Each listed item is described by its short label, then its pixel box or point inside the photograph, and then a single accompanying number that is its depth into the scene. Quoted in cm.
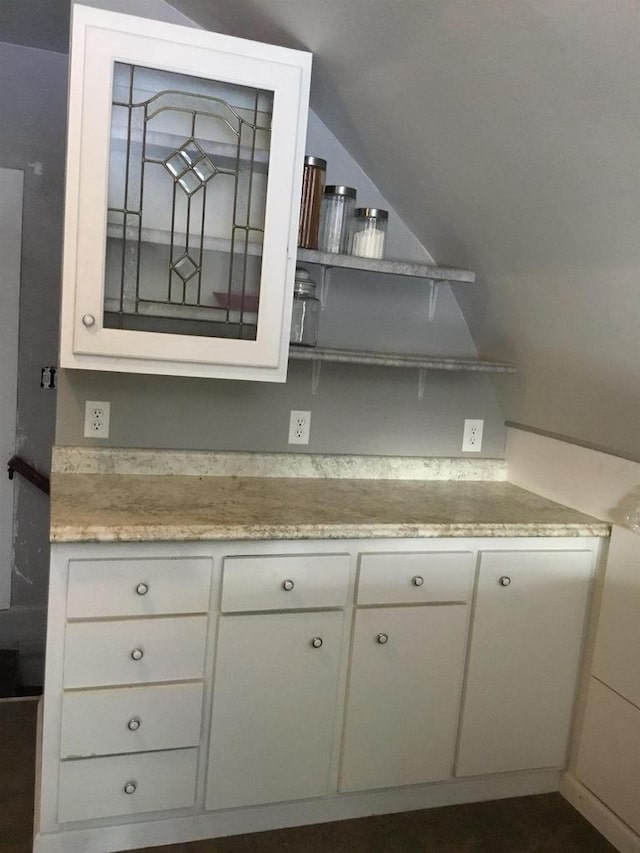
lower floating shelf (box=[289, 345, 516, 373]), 210
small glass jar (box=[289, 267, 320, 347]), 215
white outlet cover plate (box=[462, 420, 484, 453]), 258
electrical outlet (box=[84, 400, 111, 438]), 217
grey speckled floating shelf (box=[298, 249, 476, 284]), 204
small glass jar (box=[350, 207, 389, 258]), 215
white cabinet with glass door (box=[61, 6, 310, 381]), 176
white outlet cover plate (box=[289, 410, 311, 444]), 238
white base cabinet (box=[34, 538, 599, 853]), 171
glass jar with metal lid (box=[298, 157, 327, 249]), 205
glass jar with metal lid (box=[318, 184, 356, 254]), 211
